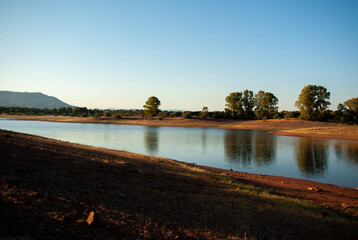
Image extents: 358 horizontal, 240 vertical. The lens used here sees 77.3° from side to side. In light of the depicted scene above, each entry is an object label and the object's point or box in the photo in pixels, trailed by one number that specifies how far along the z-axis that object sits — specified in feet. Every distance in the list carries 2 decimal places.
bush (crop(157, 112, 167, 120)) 334.44
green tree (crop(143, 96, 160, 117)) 354.33
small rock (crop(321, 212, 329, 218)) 29.16
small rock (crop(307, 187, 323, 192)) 46.05
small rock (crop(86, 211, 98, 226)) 18.61
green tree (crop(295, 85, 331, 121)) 259.60
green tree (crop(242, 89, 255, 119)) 345.72
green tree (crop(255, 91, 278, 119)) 320.09
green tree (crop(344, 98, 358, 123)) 268.27
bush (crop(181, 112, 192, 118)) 339.03
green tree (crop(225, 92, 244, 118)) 340.18
